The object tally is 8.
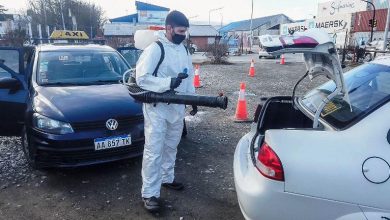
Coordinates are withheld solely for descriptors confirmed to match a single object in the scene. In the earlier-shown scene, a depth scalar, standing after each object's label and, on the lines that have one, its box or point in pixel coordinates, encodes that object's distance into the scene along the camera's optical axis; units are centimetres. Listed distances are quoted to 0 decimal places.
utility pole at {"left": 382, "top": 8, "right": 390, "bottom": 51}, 2023
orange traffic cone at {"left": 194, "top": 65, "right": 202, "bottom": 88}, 1130
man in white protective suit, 311
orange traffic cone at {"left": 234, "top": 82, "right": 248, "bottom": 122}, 672
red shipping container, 3966
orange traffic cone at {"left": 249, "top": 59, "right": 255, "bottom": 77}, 1476
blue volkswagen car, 379
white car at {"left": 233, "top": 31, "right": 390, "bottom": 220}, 194
